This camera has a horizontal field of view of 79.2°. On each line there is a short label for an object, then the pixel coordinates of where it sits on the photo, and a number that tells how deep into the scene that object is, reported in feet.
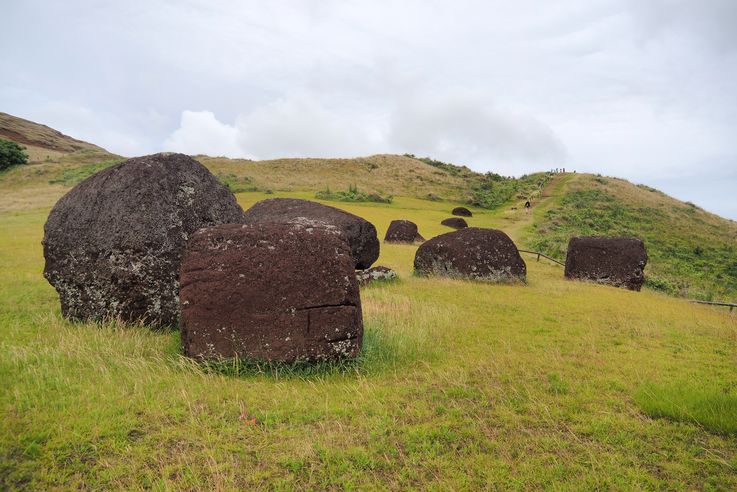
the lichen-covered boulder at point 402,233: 107.14
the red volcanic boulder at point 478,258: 59.00
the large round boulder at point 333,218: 54.95
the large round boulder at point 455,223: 139.23
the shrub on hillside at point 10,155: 212.02
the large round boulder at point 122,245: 29.09
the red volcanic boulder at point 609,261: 64.75
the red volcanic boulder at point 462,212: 171.98
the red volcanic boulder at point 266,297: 22.52
